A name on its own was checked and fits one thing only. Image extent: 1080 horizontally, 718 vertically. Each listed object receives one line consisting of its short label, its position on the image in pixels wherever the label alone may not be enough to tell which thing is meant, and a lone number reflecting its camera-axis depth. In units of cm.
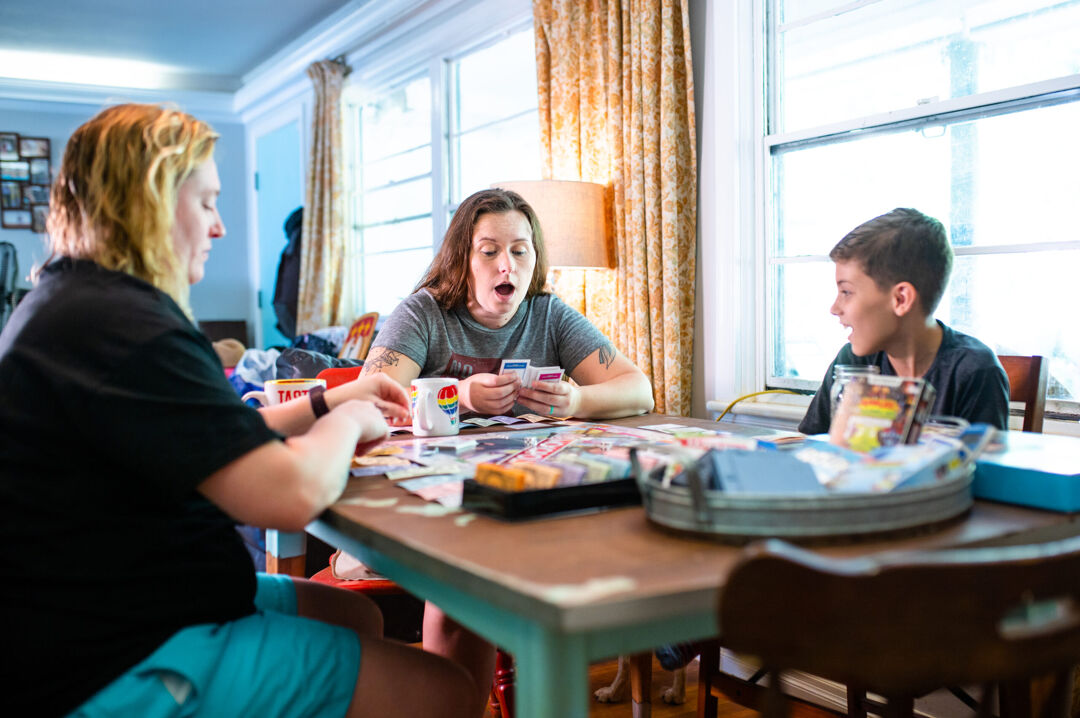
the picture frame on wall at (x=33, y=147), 696
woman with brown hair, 197
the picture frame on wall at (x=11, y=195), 696
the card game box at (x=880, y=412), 100
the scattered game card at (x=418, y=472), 115
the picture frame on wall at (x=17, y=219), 704
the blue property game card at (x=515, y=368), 177
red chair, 172
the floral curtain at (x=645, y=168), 292
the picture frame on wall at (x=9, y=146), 689
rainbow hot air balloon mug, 154
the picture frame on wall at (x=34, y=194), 704
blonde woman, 88
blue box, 93
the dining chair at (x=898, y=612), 65
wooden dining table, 67
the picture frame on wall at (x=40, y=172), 700
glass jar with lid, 111
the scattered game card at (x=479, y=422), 171
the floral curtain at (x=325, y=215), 553
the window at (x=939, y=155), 211
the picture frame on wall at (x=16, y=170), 692
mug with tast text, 151
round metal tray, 79
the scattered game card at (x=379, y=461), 124
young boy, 136
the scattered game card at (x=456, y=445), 137
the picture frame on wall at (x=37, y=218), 711
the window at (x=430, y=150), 423
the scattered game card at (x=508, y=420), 173
